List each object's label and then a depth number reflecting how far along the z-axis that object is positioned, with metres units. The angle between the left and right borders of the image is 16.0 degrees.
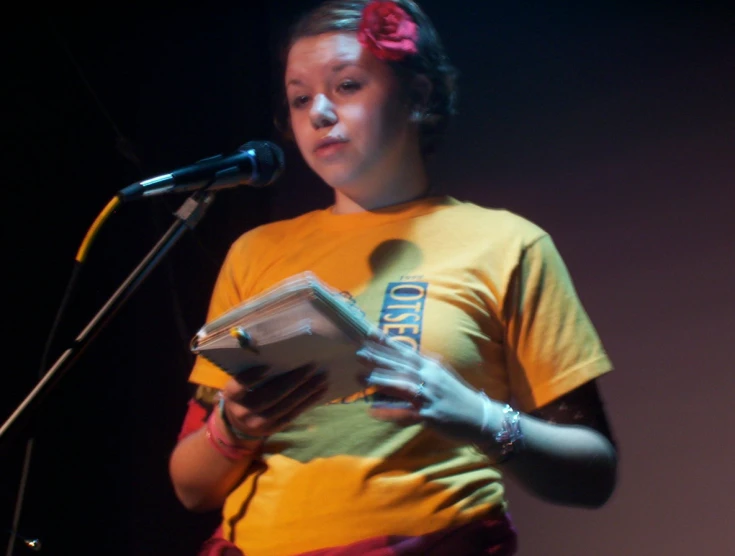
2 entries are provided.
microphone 2.88
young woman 2.88
